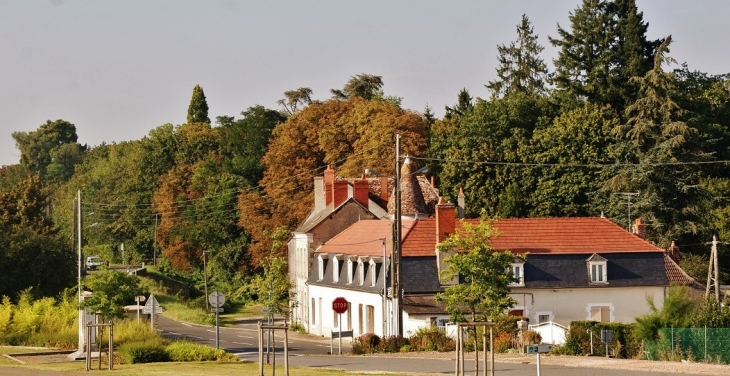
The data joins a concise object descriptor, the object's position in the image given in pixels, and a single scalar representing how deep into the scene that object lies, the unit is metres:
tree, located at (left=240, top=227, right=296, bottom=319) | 65.06
